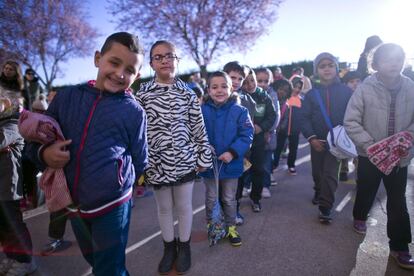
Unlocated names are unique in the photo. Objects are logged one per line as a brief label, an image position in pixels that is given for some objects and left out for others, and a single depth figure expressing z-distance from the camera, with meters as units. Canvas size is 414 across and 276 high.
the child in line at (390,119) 2.47
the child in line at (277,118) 4.07
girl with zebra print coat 2.28
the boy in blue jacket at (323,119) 3.28
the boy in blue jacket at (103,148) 1.55
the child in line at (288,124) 5.39
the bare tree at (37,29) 9.46
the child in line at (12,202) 2.43
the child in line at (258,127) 3.61
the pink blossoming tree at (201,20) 17.33
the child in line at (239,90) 3.26
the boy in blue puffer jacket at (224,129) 2.78
